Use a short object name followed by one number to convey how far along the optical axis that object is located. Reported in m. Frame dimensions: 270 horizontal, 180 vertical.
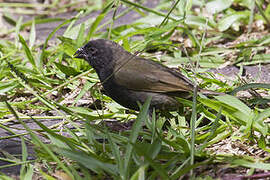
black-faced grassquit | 7.61
